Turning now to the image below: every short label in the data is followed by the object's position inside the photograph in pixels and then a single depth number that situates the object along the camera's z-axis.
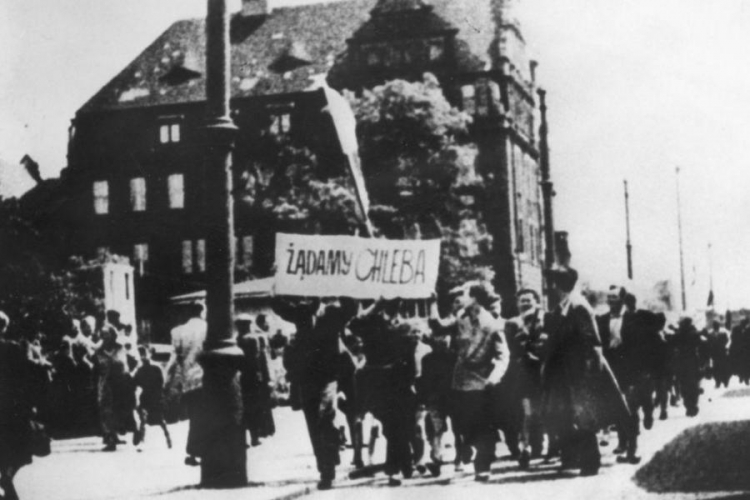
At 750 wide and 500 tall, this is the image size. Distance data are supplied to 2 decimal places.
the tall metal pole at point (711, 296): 30.42
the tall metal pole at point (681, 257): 15.37
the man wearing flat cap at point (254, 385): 17.73
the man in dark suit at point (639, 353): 17.50
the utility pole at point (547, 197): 23.89
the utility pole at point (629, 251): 30.02
